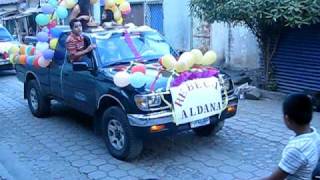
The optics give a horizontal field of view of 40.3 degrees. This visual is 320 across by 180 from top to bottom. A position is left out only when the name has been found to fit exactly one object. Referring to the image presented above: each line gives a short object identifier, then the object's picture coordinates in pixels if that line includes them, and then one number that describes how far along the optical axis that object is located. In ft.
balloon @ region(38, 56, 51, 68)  24.96
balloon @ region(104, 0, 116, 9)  27.68
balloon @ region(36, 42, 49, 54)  25.52
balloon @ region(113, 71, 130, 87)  17.93
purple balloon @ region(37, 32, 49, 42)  25.81
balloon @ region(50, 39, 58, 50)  24.82
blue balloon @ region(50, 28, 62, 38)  25.30
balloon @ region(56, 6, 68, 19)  25.76
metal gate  29.53
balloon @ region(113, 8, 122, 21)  27.73
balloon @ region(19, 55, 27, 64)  27.50
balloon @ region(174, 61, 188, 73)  18.42
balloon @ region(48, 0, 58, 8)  27.28
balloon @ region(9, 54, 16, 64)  29.01
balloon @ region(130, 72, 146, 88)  17.57
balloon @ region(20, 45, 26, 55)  28.36
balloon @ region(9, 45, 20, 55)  29.35
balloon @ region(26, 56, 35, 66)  26.68
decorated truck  17.83
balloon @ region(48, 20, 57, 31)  26.96
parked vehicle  46.88
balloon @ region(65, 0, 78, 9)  26.10
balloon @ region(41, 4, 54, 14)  27.12
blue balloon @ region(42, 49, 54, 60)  24.58
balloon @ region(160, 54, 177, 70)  18.71
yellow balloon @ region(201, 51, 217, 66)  19.79
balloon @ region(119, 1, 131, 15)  27.86
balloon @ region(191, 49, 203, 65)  19.22
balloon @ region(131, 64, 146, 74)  17.94
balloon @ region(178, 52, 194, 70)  18.49
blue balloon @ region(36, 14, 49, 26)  26.76
